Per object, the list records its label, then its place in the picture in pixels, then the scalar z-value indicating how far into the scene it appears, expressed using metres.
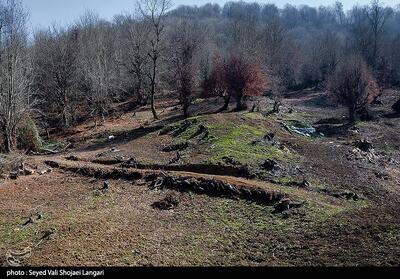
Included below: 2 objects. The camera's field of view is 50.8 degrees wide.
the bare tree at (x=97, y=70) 34.81
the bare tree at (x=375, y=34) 62.94
